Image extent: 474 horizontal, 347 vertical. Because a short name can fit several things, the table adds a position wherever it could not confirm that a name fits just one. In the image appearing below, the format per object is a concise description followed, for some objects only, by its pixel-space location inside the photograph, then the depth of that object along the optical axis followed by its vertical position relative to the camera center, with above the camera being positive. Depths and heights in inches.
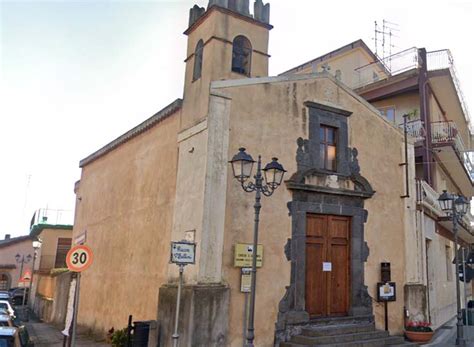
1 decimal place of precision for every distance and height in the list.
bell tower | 419.5 +221.5
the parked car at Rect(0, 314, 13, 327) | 407.7 -63.9
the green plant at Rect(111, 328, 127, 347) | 402.9 -74.1
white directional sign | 313.3 +7.3
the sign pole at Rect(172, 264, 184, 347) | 314.3 -52.0
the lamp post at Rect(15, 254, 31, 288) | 1497.3 -16.8
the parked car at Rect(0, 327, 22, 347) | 265.7 -52.1
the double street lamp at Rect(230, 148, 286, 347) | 322.0 +70.6
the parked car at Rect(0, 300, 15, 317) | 546.5 -67.8
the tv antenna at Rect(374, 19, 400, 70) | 1034.7 +567.0
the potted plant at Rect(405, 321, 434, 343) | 459.2 -61.4
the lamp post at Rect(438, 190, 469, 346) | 451.8 +75.5
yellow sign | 381.3 +9.5
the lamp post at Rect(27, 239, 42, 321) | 1057.1 -83.4
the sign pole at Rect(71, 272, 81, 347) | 313.0 -32.7
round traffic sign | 319.0 -0.5
